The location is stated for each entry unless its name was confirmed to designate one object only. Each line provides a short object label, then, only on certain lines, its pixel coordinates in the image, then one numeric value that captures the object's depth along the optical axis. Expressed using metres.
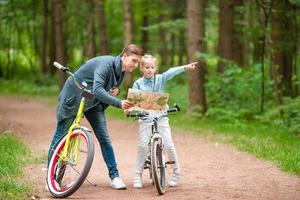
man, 13.34
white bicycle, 13.13
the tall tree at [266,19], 25.24
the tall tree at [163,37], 58.70
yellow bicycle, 12.93
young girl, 13.88
